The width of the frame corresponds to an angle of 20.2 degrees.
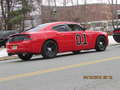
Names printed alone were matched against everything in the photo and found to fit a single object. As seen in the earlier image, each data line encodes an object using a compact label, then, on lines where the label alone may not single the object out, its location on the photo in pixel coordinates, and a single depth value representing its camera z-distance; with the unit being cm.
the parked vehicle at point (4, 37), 2772
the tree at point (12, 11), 4309
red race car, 1266
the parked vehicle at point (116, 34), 1952
